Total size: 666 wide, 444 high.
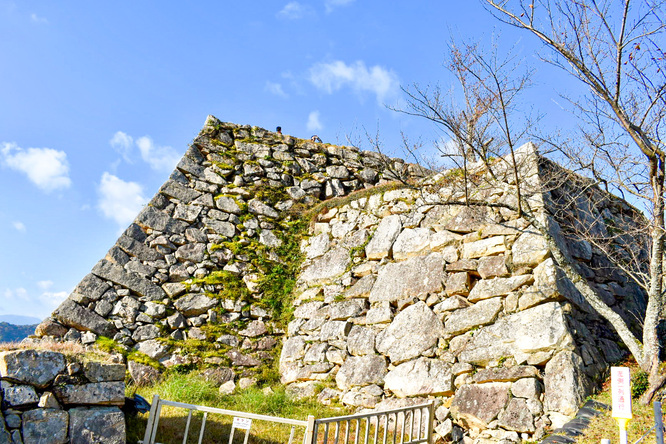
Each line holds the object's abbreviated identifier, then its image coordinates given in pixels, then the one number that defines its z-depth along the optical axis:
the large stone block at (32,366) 4.76
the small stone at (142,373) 7.55
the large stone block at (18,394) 4.66
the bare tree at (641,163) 5.75
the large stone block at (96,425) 4.89
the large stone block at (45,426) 4.65
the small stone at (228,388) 7.81
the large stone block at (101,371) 5.18
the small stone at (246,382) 8.04
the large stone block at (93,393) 4.98
